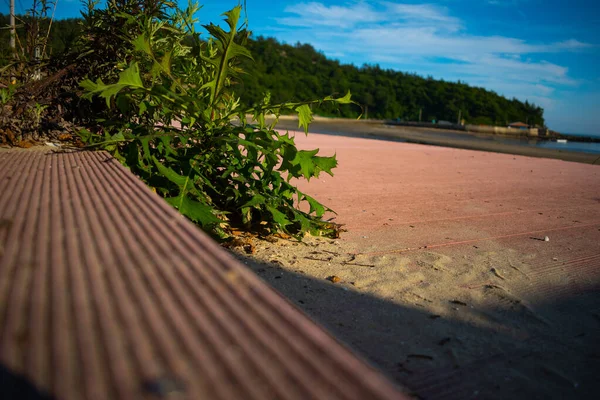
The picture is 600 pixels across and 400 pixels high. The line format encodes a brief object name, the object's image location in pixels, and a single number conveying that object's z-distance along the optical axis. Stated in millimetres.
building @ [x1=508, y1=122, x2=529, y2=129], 84425
